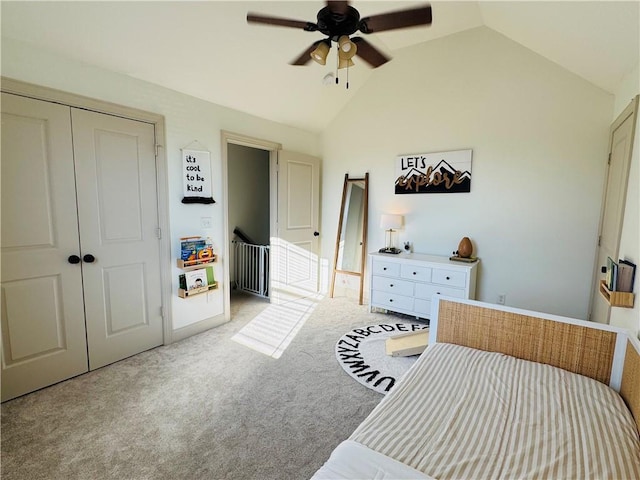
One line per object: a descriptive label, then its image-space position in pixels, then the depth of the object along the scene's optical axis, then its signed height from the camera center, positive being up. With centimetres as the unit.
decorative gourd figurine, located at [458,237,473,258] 349 -38
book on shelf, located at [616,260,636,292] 172 -34
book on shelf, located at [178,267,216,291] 306 -72
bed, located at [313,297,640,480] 102 -82
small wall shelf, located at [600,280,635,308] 170 -46
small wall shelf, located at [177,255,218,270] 302 -55
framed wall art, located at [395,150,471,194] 355 +50
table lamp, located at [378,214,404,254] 385 -13
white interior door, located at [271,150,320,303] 414 -28
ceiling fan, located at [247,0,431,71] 172 +112
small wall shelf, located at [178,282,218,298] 303 -83
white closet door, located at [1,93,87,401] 207 -31
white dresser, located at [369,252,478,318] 333 -77
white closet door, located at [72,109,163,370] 243 -22
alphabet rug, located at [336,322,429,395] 247 -133
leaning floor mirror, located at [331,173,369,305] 434 -28
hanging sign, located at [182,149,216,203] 303 +33
